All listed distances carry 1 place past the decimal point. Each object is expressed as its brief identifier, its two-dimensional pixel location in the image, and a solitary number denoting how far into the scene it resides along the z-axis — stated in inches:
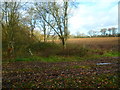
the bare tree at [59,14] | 392.6
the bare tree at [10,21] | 369.7
